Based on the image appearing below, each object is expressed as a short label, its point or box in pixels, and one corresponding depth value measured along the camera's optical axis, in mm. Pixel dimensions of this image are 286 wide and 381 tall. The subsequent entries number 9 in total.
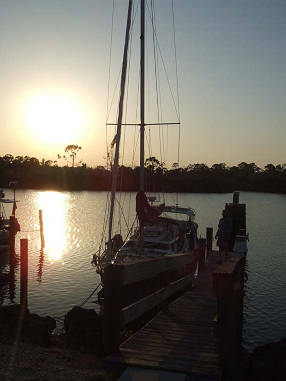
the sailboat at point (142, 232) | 17688
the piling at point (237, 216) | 37438
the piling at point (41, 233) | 37984
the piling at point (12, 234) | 25762
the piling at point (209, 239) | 29297
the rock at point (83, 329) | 11648
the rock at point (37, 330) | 12172
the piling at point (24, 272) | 19364
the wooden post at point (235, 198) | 44781
